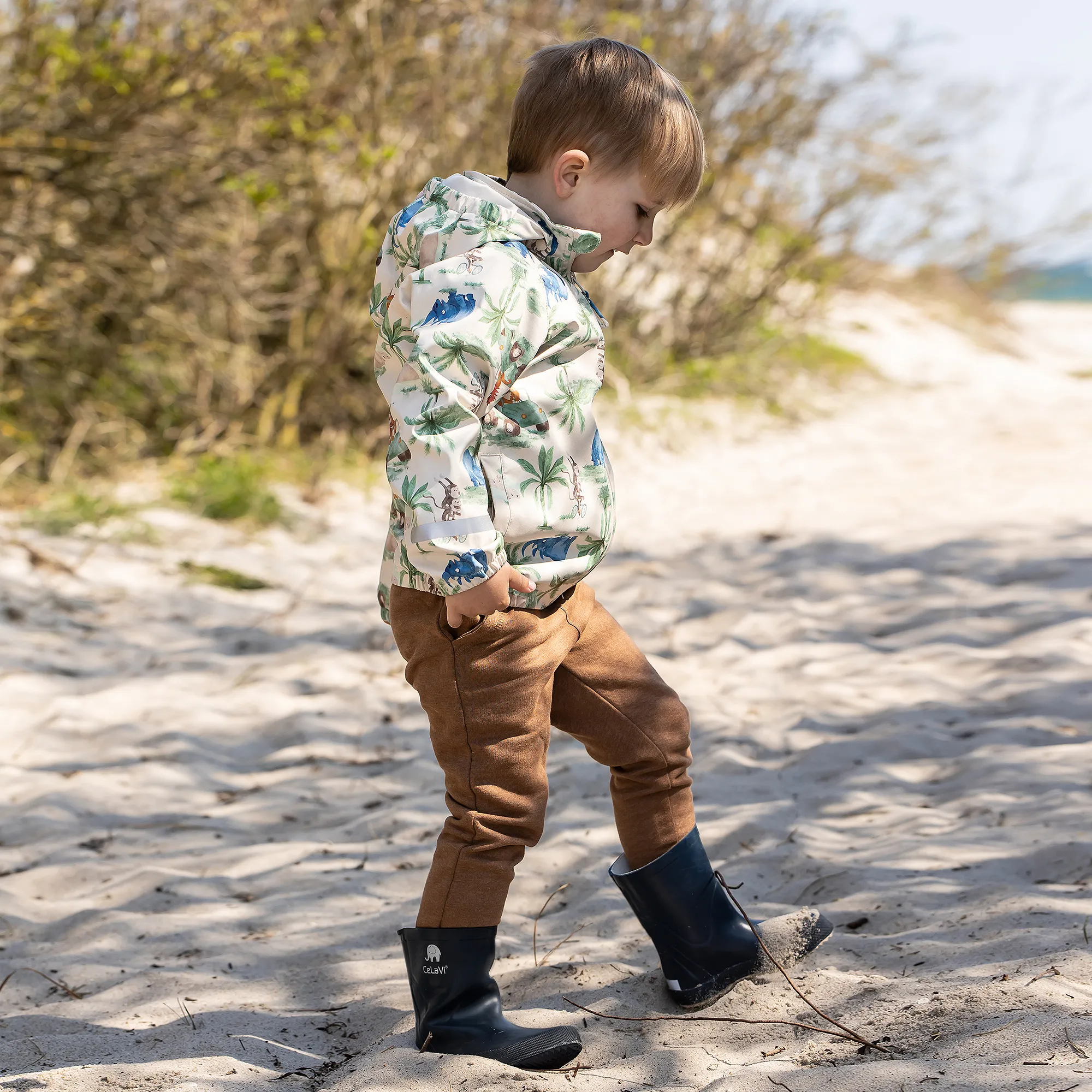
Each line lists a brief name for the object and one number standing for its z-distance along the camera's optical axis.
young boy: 2.62
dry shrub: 5.42
